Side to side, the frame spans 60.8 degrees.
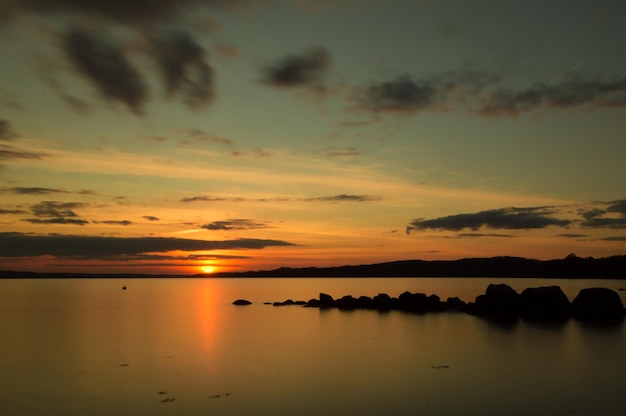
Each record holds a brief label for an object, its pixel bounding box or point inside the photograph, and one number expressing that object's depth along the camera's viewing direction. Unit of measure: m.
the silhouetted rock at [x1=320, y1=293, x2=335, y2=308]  61.83
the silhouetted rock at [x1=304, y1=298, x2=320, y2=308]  62.51
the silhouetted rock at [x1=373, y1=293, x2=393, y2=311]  57.31
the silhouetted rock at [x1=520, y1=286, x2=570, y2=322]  45.78
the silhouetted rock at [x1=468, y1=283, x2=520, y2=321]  48.06
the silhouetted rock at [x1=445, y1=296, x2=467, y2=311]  53.44
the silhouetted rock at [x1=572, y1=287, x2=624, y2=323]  44.02
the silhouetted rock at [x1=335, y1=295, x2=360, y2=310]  59.28
